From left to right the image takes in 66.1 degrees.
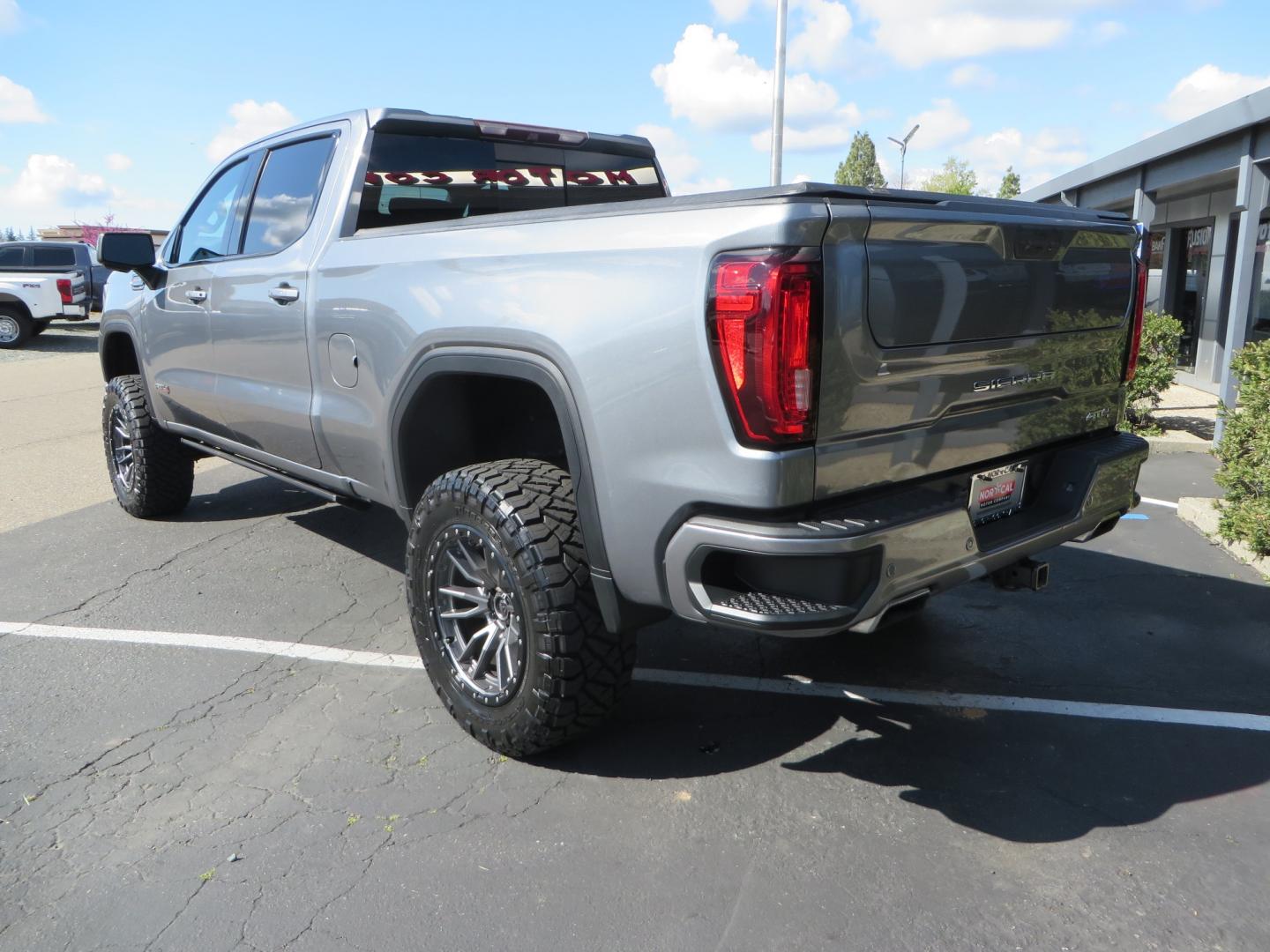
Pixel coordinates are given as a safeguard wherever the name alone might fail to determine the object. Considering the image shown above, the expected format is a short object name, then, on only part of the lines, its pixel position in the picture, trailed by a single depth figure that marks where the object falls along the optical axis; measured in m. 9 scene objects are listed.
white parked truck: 18.75
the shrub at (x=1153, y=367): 9.28
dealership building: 8.88
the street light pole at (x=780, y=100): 14.64
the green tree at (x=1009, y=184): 58.42
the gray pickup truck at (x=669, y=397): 2.35
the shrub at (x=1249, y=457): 5.05
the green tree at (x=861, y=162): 82.25
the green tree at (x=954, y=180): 71.12
